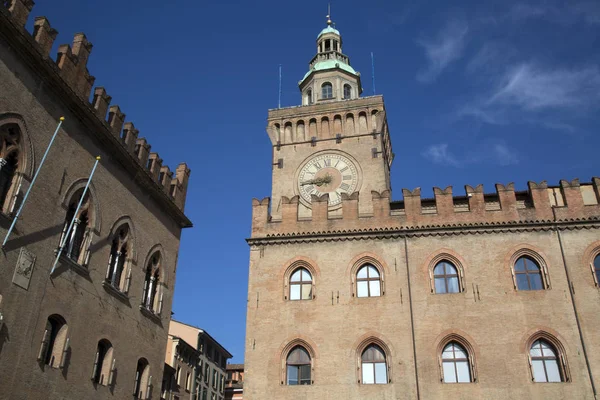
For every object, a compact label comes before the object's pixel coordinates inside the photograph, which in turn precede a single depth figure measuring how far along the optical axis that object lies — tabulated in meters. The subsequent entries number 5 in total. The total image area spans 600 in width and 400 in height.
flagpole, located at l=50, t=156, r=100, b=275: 17.22
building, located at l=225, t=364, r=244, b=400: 61.41
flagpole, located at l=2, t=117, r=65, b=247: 15.08
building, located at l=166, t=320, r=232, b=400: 46.69
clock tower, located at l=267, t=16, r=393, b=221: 30.42
